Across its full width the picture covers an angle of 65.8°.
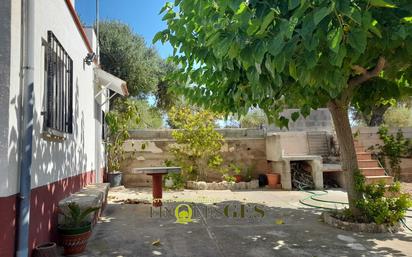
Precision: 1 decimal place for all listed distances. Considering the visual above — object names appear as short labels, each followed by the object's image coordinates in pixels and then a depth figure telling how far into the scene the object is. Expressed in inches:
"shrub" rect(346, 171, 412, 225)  220.8
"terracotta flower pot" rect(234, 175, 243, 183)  466.0
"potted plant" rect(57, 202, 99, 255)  166.6
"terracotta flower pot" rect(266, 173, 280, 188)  451.2
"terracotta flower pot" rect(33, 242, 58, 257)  140.1
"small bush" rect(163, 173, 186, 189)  435.5
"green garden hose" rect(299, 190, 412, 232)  229.3
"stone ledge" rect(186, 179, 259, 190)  437.1
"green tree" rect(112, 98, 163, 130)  679.3
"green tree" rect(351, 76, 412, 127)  227.6
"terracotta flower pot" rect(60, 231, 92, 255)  166.1
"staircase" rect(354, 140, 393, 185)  382.6
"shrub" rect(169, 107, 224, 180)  445.4
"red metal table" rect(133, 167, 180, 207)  287.6
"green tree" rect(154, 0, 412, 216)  88.9
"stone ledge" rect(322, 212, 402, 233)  217.9
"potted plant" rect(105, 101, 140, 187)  438.0
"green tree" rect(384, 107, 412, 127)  879.1
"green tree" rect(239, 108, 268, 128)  994.1
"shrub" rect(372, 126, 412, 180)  443.8
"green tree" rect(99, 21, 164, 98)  670.5
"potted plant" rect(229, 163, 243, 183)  466.6
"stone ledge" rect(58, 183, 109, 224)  180.7
